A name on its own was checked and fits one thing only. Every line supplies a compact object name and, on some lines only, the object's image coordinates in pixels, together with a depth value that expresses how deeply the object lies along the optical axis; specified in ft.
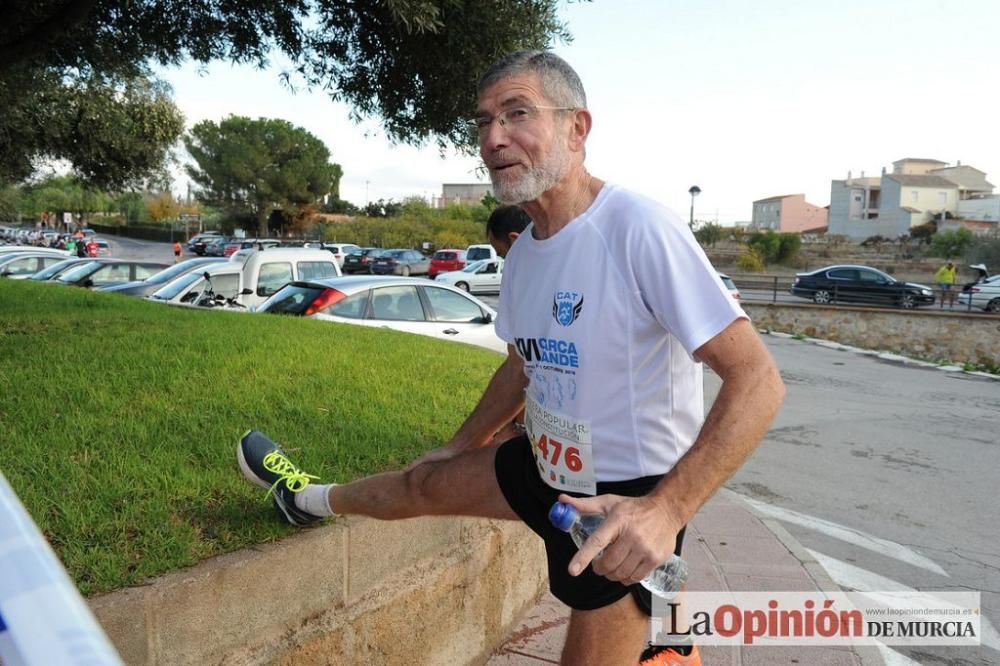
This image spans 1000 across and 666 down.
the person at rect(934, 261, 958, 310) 107.11
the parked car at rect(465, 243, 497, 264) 130.62
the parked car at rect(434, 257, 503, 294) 102.83
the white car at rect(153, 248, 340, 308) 42.68
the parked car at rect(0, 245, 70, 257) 70.38
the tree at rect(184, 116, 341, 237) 237.45
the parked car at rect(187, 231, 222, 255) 189.47
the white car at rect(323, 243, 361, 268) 149.35
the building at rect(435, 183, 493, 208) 379.35
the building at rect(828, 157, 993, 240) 282.15
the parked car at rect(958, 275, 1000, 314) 91.76
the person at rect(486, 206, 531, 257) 15.66
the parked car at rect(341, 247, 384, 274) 136.46
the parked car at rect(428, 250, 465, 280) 127.24
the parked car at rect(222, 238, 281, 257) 157.48
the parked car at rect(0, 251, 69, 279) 64.13
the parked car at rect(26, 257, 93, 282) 58.85
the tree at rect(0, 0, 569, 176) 19.56
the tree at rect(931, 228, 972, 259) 175.01
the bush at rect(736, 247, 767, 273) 163.12
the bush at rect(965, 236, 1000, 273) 159.54
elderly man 6.35
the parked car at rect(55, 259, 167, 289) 53.78
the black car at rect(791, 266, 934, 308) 89.61
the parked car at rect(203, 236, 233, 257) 179.01
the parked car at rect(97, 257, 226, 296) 47.29
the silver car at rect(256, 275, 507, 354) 31.73
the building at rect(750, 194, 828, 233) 361.51
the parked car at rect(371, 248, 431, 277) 130.00
